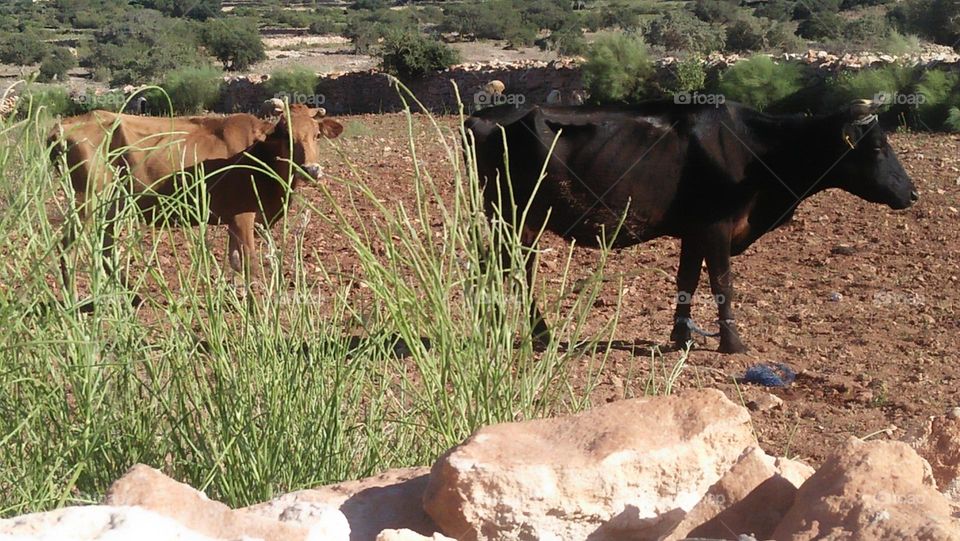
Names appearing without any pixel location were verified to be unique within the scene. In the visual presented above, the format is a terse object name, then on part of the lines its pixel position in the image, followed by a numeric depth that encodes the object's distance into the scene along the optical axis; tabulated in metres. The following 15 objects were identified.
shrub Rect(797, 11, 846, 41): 33.66
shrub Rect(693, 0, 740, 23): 42.06
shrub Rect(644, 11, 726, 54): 28.02
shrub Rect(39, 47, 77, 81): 32.26
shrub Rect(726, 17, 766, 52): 29.36
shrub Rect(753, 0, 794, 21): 40.66
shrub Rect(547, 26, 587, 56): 27.56
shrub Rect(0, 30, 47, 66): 36.84
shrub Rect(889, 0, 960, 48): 27.17
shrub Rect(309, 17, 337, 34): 53.47
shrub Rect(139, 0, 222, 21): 55.66
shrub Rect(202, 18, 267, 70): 35.66
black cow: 6.87
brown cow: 8.04
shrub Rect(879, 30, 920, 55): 18.91
